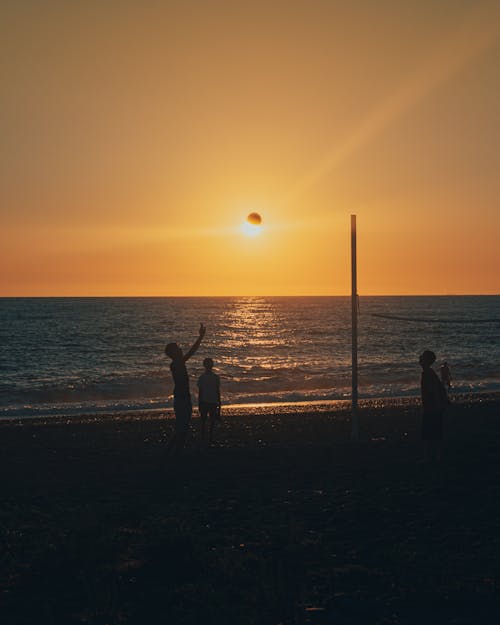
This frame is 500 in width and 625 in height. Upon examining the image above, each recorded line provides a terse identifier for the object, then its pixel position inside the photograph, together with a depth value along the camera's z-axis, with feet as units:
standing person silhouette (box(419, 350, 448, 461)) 36.11
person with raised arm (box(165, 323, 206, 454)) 36.47
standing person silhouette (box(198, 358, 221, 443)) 42.57
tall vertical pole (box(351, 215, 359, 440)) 41.55
